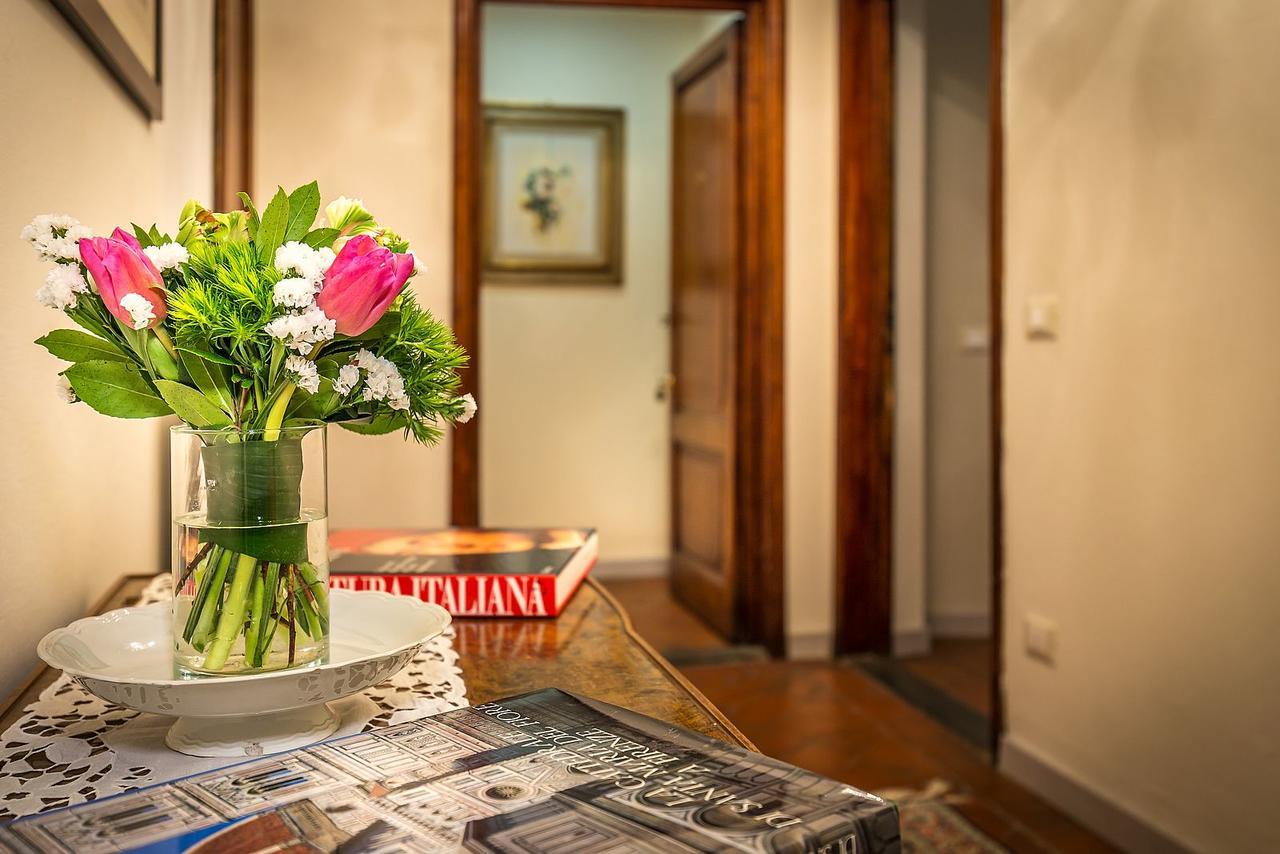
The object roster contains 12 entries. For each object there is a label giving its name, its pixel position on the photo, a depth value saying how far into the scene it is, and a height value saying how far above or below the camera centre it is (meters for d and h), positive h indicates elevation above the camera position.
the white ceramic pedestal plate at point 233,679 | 0.73 -0.18
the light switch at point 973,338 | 4.02 +0.35
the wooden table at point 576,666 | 0.84 -0.22
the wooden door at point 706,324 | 3.90 +0.42
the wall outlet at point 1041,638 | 2.58 -0.51
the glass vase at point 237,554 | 0.77 -0.09
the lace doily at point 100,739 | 0.68 -0.23
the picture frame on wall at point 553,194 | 4.96 +1.11
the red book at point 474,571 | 1.20 -0.16
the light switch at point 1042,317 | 2.55 +0.28
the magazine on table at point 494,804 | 0.52 -0.20
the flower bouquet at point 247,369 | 0.72 +0.04
